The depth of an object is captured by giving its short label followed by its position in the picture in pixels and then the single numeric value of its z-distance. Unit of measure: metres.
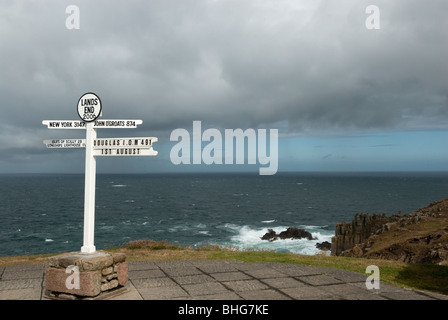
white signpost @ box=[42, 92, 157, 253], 7.82
